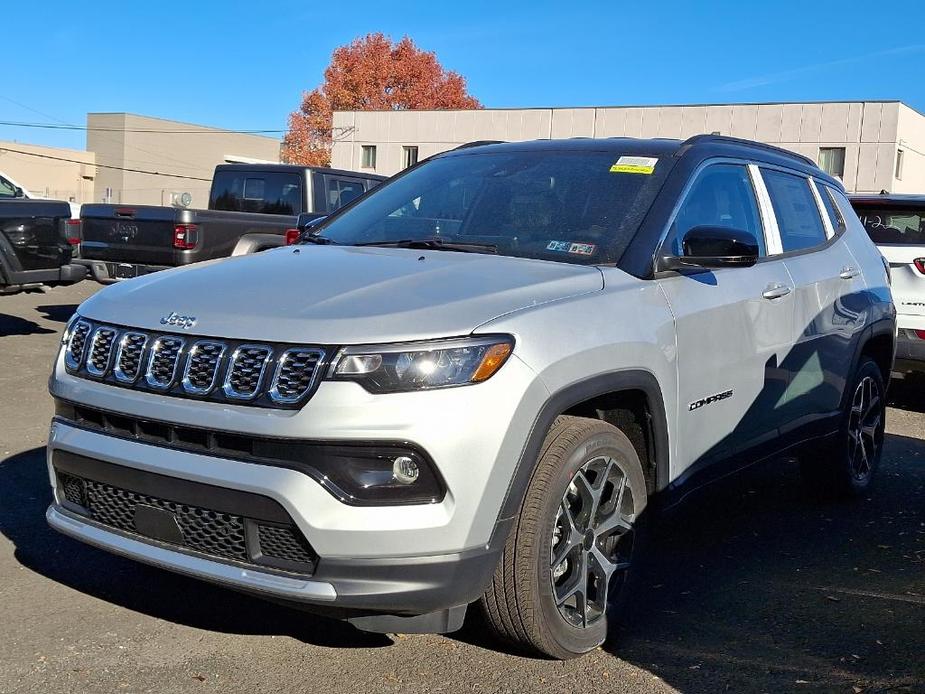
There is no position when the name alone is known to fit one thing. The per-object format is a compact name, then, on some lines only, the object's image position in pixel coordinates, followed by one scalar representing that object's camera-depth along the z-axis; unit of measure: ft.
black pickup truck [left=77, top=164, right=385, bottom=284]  34.96
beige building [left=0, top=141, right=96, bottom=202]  200.64
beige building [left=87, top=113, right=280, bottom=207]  211.61
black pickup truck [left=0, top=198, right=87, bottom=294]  33.06
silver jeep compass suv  9.52
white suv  27.22
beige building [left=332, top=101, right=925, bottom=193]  112.27
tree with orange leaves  186.09
